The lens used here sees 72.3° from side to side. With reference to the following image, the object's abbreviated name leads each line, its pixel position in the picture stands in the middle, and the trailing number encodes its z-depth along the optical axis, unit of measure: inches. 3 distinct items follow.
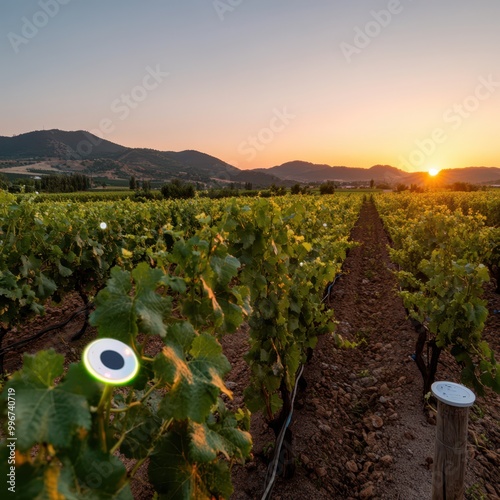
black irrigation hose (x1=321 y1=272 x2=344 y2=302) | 296.6
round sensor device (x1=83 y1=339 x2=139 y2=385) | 37.1
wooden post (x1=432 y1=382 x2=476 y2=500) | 80.8
